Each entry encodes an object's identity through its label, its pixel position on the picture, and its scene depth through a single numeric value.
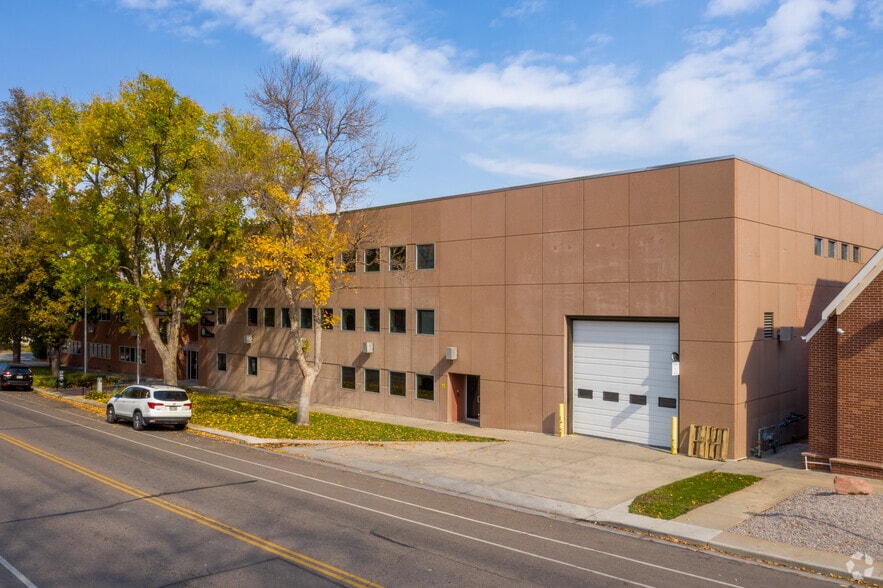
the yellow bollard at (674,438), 21.39
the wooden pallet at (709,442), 20.53
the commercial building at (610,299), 21.12
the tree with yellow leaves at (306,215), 25.58
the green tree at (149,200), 31.59
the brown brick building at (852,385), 18.09
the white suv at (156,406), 26.05
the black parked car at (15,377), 42.65
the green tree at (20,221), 45.09
